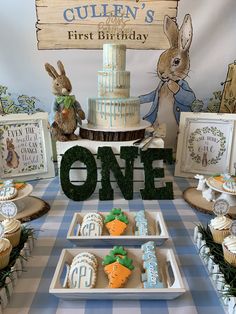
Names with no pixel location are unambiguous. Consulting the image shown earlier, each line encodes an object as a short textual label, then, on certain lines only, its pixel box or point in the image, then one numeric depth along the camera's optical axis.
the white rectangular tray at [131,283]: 0.67
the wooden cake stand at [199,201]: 1.09
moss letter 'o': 1.20
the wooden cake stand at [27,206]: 1.05
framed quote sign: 1.32
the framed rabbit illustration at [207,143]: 1.36
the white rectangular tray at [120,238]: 0.86
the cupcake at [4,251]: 0.73
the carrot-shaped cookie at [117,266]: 0.72
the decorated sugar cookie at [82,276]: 0.71
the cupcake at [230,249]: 0.74
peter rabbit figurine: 1.19
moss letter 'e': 1.22
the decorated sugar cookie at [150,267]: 0.70
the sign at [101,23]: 1.42
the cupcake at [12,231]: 0.82
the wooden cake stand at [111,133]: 1.23
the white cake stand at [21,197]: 1.03
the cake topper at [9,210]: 0.87
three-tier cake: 1.20
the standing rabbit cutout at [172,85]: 1.46
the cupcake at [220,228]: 0.84
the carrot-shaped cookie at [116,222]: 0.92
